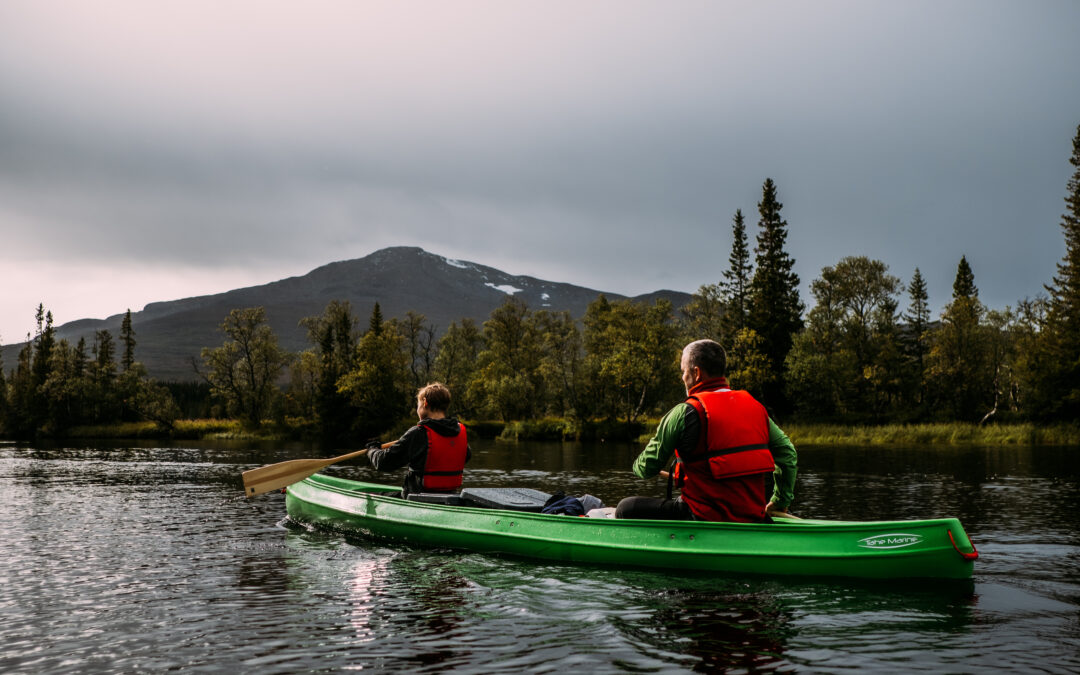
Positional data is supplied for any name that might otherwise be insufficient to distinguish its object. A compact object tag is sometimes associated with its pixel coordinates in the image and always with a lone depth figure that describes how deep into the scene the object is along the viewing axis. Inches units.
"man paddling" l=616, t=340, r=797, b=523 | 270.7
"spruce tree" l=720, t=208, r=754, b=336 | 2300.7
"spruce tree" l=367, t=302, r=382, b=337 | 2915.8
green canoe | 278.5
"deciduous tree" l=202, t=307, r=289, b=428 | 2819.9
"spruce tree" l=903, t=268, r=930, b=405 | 2278.3
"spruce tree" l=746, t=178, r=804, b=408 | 2186.3
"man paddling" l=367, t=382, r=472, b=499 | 388.8
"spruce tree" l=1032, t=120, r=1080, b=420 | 1616.6
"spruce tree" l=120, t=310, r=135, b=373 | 3121.3
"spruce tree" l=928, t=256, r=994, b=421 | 2081.7
